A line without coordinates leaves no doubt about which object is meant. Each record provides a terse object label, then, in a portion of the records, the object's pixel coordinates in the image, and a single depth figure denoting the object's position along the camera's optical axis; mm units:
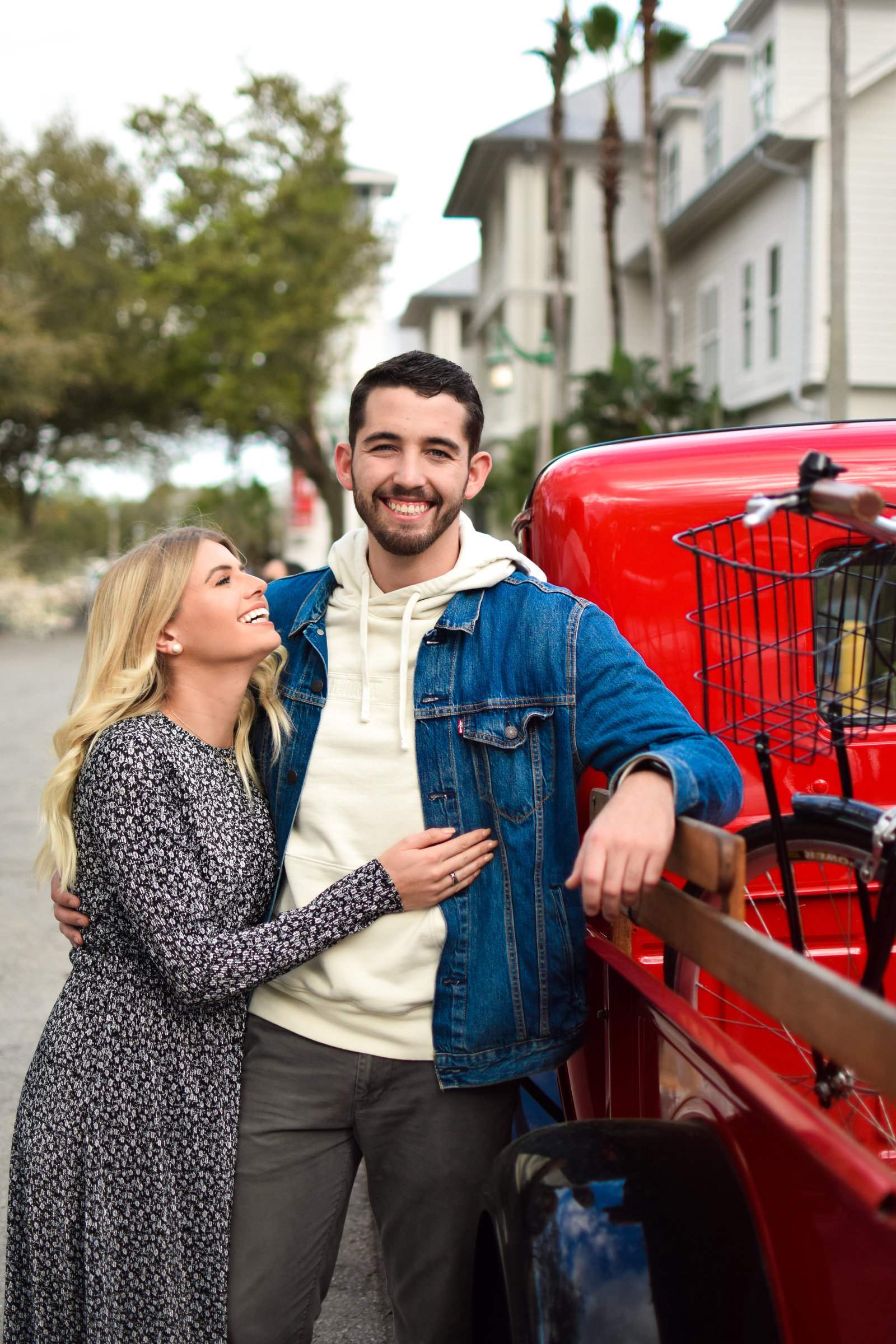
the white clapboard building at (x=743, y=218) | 17750
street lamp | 17422
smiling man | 2295
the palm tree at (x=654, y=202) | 20406
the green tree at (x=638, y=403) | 20016
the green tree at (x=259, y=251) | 28984
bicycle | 2168
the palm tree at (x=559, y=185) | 23047
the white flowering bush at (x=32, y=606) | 26000
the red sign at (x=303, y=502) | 50906
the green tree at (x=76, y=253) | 31992
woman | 2230
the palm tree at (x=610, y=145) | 22516
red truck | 1417
